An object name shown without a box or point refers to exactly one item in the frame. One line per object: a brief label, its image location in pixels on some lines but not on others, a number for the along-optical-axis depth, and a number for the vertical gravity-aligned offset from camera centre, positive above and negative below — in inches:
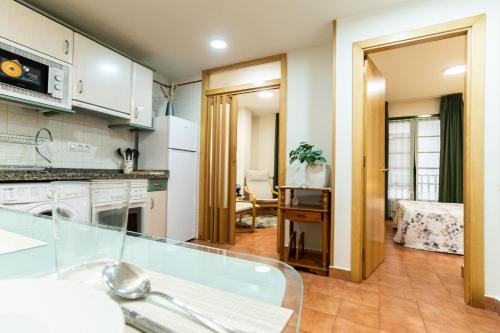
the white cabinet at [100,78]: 89.7 +34.8
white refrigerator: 122.0 +2.1
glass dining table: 17.6 -9.2
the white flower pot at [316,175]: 96.0 -2.1
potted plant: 96.2 +1.9
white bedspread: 119.5 -28.6
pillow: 218.1 -5.6
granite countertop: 65.1 -3.2
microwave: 71.4 +27.9
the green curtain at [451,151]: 179.0 +15.5
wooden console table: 90.7 -24.3
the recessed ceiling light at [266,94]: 198.1 +60.8
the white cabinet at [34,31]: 71.4 +42.1
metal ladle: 15.2 -8.0
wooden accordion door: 132.3 +1.4
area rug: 173.7 -40.1
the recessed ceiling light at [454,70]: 136.6 +58.4
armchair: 213.6 -14.4
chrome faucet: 91.7 +8.6
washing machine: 64.1 -8.8
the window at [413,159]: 195.8 +10.3
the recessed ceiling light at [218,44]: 106.3 +54.8
